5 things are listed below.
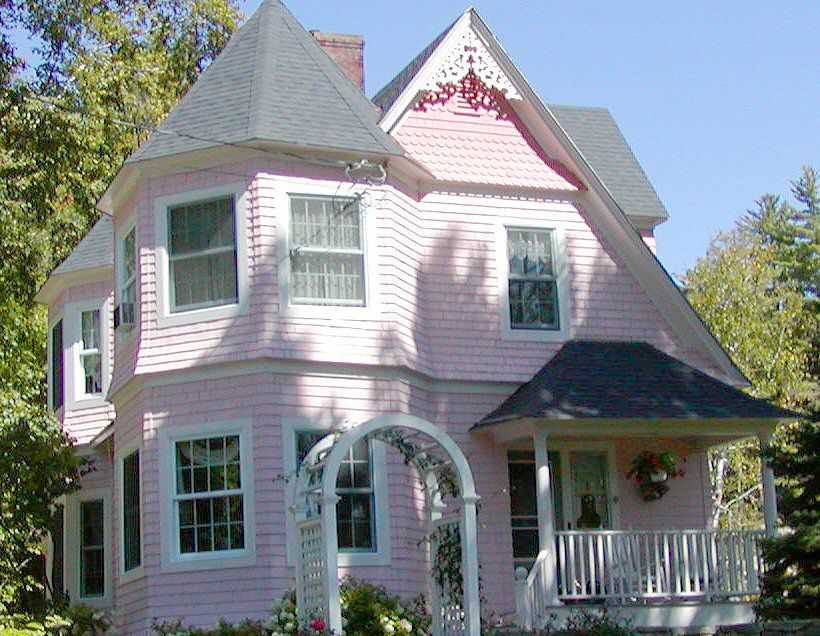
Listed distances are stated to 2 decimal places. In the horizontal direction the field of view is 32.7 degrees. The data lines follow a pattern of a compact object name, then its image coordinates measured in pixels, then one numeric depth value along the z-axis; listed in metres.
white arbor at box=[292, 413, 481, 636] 15.12
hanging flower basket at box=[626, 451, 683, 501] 19.62
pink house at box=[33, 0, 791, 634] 17.16
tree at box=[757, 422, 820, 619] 15.17
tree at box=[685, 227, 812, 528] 30.20
